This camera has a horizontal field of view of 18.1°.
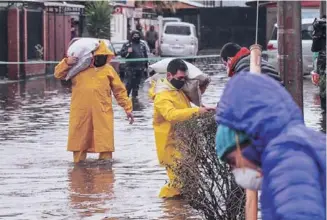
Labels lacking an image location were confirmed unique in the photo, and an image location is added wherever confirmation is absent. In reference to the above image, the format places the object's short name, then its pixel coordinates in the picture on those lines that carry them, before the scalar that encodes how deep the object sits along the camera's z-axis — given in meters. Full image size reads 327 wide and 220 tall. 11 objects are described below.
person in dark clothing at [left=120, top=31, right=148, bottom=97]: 24.30
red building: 32.62
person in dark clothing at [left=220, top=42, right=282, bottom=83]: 8.18
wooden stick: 4.97
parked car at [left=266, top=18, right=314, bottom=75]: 29.15
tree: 42.31
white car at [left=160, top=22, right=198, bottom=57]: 48.38
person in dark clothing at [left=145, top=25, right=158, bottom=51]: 45.32
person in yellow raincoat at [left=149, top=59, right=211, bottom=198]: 9.43
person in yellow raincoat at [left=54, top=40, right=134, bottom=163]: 12.59
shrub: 7.56
